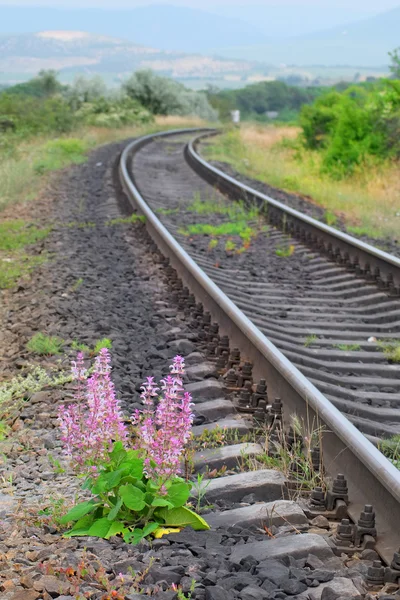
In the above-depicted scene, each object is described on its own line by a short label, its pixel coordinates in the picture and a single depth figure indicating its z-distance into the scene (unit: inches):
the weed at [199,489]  277.9
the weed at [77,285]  597.6
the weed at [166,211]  947.3
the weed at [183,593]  211.9
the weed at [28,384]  394.9
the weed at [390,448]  311.6
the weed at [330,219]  887.2
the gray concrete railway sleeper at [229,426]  346.3
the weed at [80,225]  885.2
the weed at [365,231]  829.6
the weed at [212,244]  753.0
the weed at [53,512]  264.4
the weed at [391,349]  452.4
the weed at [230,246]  751.4
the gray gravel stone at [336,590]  216.1
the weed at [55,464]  299.2
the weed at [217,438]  335.0
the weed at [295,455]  293.6
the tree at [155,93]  3604.8
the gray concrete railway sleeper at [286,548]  242.2
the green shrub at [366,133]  1347.2
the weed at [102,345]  443.3
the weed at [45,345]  453.7
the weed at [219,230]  824.9
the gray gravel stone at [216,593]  211.5
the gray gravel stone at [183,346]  451.8
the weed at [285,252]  725.9
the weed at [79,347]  450.6
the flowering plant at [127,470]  256.5
